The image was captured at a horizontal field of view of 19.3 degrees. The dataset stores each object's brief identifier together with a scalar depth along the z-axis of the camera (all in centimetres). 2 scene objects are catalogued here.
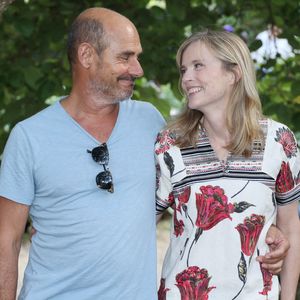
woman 299
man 299
